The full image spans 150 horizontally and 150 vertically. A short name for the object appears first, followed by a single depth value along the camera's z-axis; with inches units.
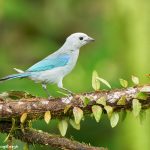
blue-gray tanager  369.4
